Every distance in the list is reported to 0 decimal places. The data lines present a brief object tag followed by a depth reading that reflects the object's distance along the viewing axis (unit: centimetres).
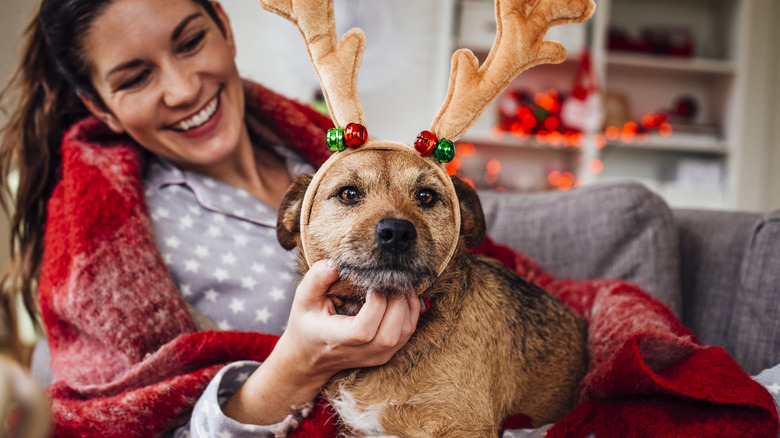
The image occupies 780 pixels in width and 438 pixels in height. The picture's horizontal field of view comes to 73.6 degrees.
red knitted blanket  86
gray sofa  133
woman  90
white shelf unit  386
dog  74
